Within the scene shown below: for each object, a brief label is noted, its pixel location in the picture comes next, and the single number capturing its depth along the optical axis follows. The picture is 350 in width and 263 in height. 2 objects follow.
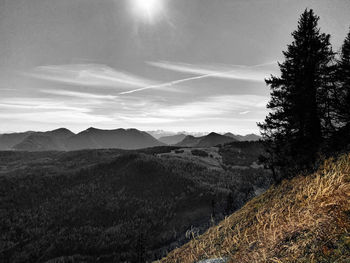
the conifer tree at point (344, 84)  14.77
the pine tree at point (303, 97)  16.39
